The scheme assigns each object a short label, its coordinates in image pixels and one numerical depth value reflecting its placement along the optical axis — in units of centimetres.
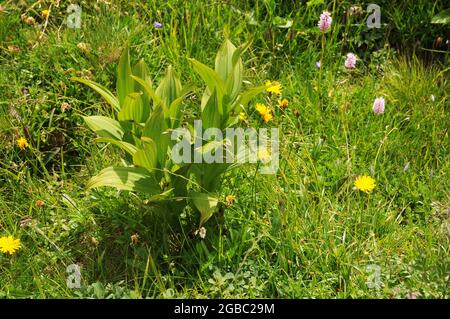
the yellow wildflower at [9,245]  258
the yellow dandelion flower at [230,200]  262
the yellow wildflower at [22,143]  293
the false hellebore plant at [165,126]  245
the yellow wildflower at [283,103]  302
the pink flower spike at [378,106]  304
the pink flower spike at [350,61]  320
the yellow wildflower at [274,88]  308
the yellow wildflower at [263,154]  263
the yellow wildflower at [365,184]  269
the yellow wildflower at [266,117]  287
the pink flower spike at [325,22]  313
